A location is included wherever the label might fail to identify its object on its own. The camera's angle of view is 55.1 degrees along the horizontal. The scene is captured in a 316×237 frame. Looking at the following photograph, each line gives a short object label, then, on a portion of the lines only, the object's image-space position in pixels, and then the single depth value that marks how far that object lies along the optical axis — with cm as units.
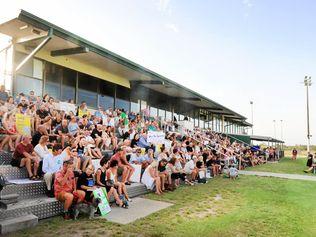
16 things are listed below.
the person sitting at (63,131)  915
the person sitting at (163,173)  1012
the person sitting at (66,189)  623
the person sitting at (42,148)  720
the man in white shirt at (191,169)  1251
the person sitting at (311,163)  1861
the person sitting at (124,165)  910
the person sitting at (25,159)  696
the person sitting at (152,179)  974
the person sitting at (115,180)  782
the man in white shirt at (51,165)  662
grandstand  609
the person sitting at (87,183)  658
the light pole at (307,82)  3325
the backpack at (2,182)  485
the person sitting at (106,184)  741
